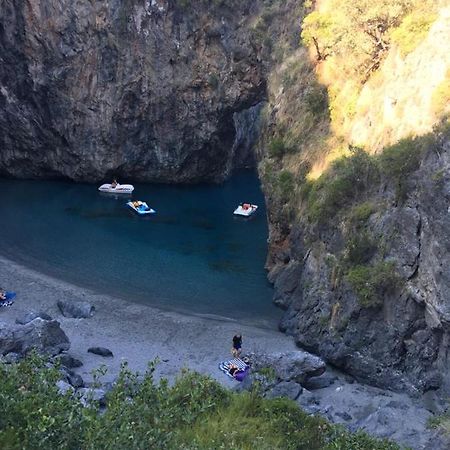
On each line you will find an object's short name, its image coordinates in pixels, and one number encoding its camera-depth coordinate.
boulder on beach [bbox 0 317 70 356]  21.28
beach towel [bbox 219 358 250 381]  22.02
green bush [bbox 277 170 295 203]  29.94
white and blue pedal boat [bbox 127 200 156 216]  43.38
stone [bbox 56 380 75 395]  14.57
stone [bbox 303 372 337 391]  21.11
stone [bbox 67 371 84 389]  19.14
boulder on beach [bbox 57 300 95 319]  26.44
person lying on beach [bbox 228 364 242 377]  22.08
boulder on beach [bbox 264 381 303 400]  18.86
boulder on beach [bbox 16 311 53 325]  24.81
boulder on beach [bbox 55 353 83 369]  21.17
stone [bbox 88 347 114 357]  22.94
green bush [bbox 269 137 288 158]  31.38
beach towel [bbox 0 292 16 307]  26.92
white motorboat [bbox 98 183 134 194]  48.88
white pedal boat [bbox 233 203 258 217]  43.95
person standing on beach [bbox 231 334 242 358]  23.38
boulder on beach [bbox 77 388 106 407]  9.84
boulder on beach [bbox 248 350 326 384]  20.95
